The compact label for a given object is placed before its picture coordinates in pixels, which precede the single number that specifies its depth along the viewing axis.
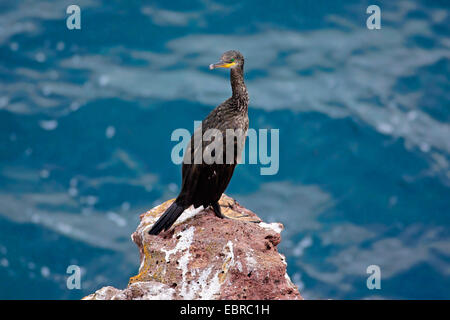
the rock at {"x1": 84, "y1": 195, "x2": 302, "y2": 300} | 10.31
